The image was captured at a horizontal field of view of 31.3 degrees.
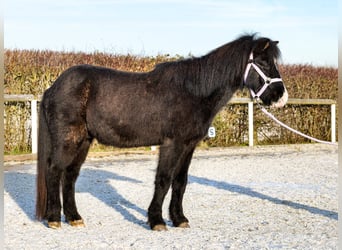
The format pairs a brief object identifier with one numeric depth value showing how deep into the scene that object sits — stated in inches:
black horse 248.8
